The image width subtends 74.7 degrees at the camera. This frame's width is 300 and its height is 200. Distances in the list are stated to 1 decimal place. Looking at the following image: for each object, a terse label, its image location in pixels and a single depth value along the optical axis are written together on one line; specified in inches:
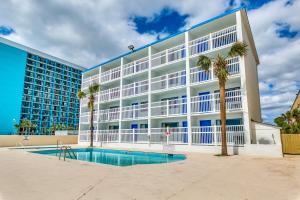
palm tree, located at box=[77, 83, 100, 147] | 1062.4
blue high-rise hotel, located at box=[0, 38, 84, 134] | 2320.4
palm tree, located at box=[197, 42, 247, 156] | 566.6
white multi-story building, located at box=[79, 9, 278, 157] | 660.1
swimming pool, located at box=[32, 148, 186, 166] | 580.0
